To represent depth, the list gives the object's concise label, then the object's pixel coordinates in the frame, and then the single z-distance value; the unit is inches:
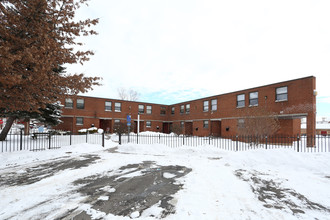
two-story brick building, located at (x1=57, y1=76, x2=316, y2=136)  612.1
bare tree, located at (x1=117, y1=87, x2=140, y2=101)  1937.7
